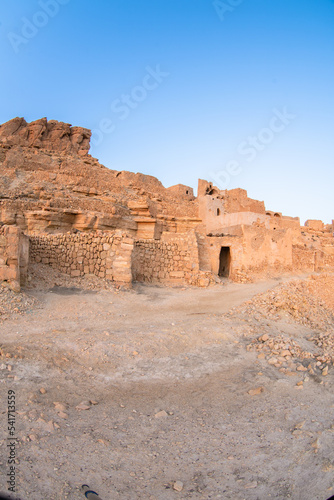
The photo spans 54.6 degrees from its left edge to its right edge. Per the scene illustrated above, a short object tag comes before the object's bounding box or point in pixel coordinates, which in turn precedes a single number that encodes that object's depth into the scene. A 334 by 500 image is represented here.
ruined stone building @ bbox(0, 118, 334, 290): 9.59
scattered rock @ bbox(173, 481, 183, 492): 2.28
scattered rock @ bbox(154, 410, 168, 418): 3.18
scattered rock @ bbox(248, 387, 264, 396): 3.81
